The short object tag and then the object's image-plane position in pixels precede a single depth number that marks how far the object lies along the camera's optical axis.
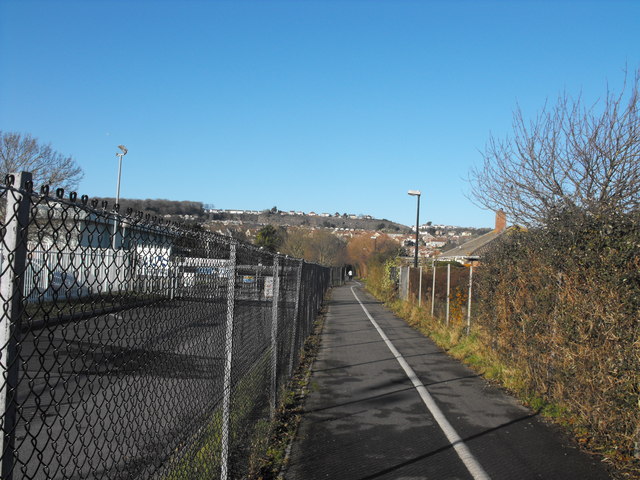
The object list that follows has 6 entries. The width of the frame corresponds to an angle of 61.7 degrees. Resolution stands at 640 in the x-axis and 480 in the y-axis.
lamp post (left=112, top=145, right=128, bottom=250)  27.75
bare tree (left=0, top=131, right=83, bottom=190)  22.77
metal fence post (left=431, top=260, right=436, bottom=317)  17.75
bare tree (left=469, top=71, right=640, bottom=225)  9.64
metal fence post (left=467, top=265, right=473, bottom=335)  13.06
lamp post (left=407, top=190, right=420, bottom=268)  28.45
